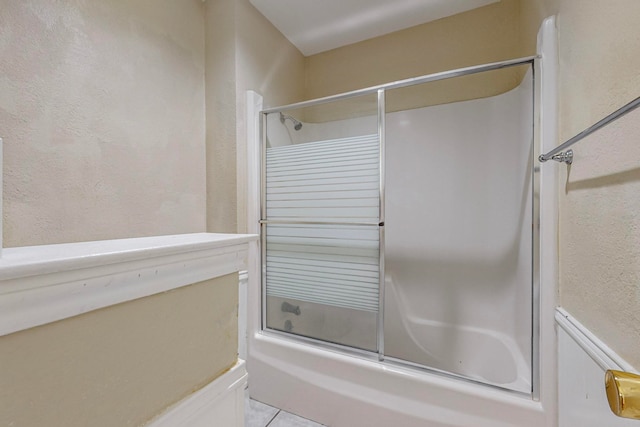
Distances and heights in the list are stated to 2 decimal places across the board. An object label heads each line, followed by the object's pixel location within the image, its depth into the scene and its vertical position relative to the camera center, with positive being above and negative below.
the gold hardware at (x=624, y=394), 0.40 -0.27
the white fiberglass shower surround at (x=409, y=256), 1.21 -0.28
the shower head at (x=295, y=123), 1.95 +0.65
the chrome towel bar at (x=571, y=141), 0.55 +0.21
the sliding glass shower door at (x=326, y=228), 1.52 -0.10
